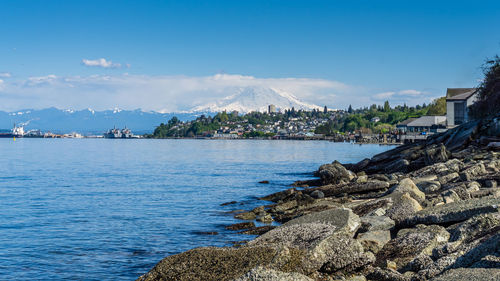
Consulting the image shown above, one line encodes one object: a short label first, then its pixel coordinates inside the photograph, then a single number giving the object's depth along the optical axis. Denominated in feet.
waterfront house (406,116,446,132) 402.93
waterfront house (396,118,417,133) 485.32
